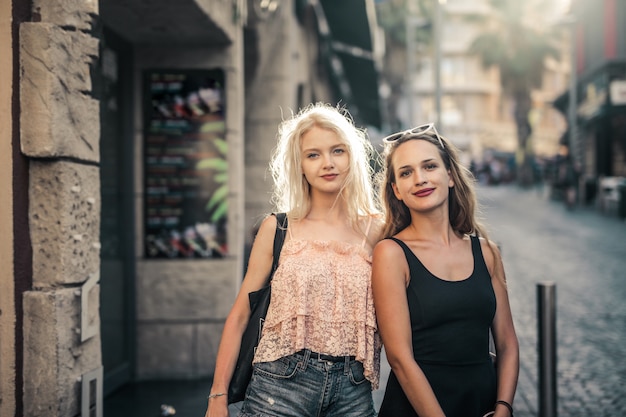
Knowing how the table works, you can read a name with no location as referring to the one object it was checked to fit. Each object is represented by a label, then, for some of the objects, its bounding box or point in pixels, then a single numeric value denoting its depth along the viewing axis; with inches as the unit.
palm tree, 1382.9
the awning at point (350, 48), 433.1
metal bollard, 157.9
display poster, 223.5
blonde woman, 97.9
